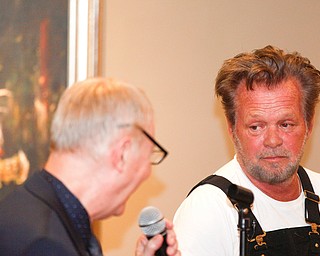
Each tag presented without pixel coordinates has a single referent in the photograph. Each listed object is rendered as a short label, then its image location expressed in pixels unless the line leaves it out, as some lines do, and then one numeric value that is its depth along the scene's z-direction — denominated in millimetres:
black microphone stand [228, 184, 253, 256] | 4130
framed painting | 5147
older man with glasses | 3195
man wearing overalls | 4871
